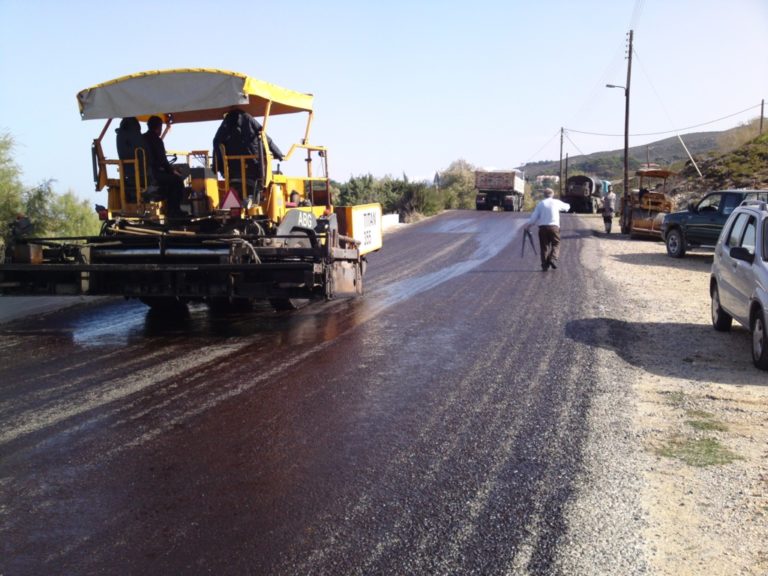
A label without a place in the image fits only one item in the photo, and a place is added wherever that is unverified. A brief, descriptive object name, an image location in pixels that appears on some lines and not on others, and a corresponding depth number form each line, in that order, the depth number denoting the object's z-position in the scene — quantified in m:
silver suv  7.43
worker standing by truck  27.11
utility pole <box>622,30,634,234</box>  33.72
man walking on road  15.55
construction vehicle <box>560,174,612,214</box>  48.28
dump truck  50.75
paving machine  8.66
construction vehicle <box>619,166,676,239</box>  24.30
